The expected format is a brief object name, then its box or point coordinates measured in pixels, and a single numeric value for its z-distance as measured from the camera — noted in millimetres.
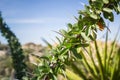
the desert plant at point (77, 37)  1168
